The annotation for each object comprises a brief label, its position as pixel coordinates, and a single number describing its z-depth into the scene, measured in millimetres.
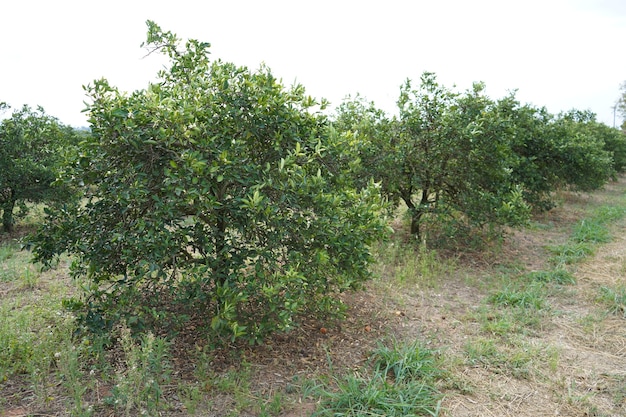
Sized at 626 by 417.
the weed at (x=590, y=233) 7828
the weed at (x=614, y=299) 4688
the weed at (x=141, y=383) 2617
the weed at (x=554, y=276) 5605
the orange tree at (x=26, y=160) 7344
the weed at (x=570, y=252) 6523
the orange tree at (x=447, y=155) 6176
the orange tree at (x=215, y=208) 2973
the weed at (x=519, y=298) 4775
